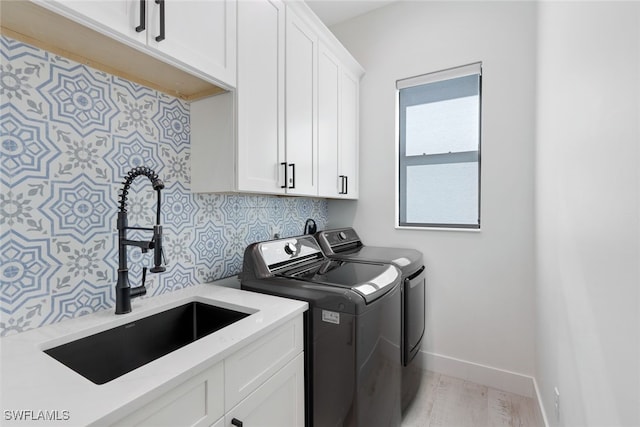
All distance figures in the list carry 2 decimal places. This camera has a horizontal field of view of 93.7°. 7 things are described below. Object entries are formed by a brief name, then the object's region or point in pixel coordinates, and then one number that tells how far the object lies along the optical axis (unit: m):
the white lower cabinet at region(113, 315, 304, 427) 0.74
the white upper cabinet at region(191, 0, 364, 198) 1.35
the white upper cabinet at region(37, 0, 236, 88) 0.85
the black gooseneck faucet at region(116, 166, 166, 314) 1.09
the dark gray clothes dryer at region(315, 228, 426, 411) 1.76
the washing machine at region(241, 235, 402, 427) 1.21
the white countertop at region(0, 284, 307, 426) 0.60
